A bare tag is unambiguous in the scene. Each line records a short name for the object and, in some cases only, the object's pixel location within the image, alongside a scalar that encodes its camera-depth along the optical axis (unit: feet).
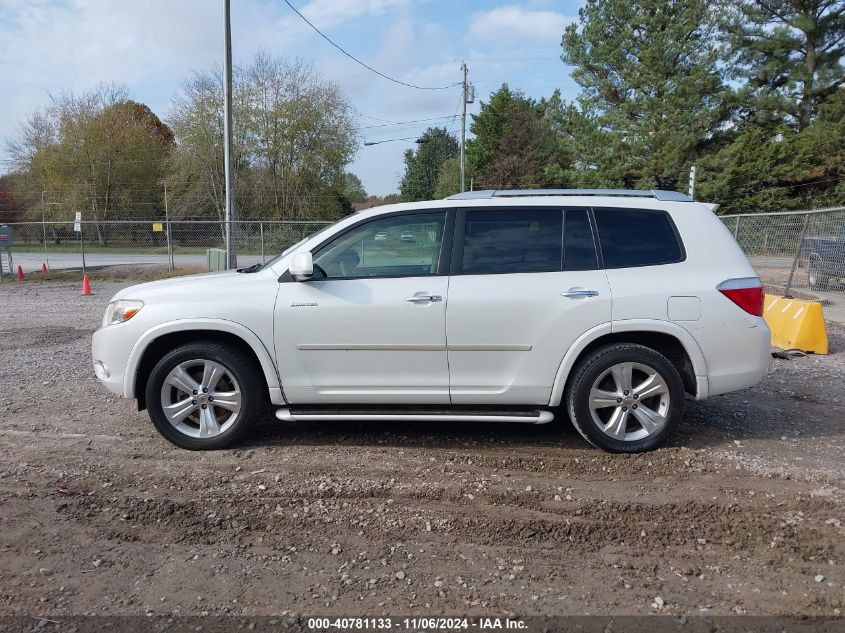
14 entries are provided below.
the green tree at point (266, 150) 106.73
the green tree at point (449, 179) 174.70
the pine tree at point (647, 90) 109.70
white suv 14.32
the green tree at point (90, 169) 125.18
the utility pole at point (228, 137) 46.68
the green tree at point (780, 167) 111.96
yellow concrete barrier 26.07
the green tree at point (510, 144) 156.04
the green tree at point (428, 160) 252.83
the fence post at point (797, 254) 34.06
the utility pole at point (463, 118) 120.55
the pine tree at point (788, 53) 113.39
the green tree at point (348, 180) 120.20
